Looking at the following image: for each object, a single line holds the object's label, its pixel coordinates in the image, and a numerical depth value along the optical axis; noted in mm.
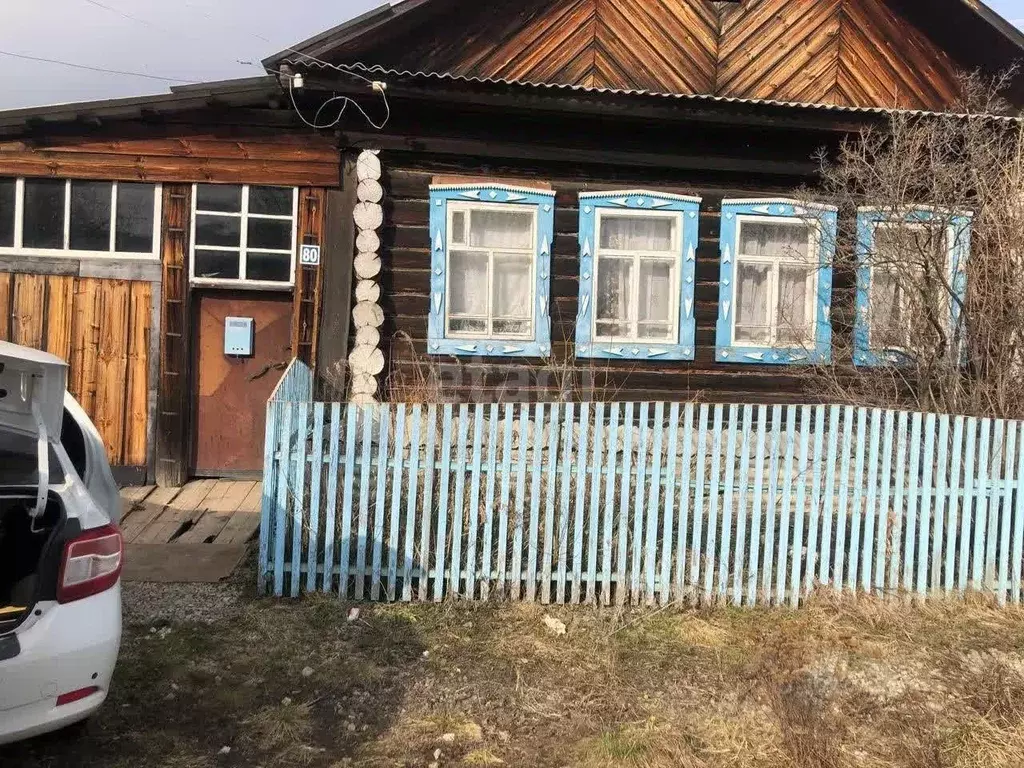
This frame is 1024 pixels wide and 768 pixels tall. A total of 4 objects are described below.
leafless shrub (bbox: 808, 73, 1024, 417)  6340
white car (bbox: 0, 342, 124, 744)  2936
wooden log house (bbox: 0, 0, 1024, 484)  7965
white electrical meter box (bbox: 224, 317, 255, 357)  8273
